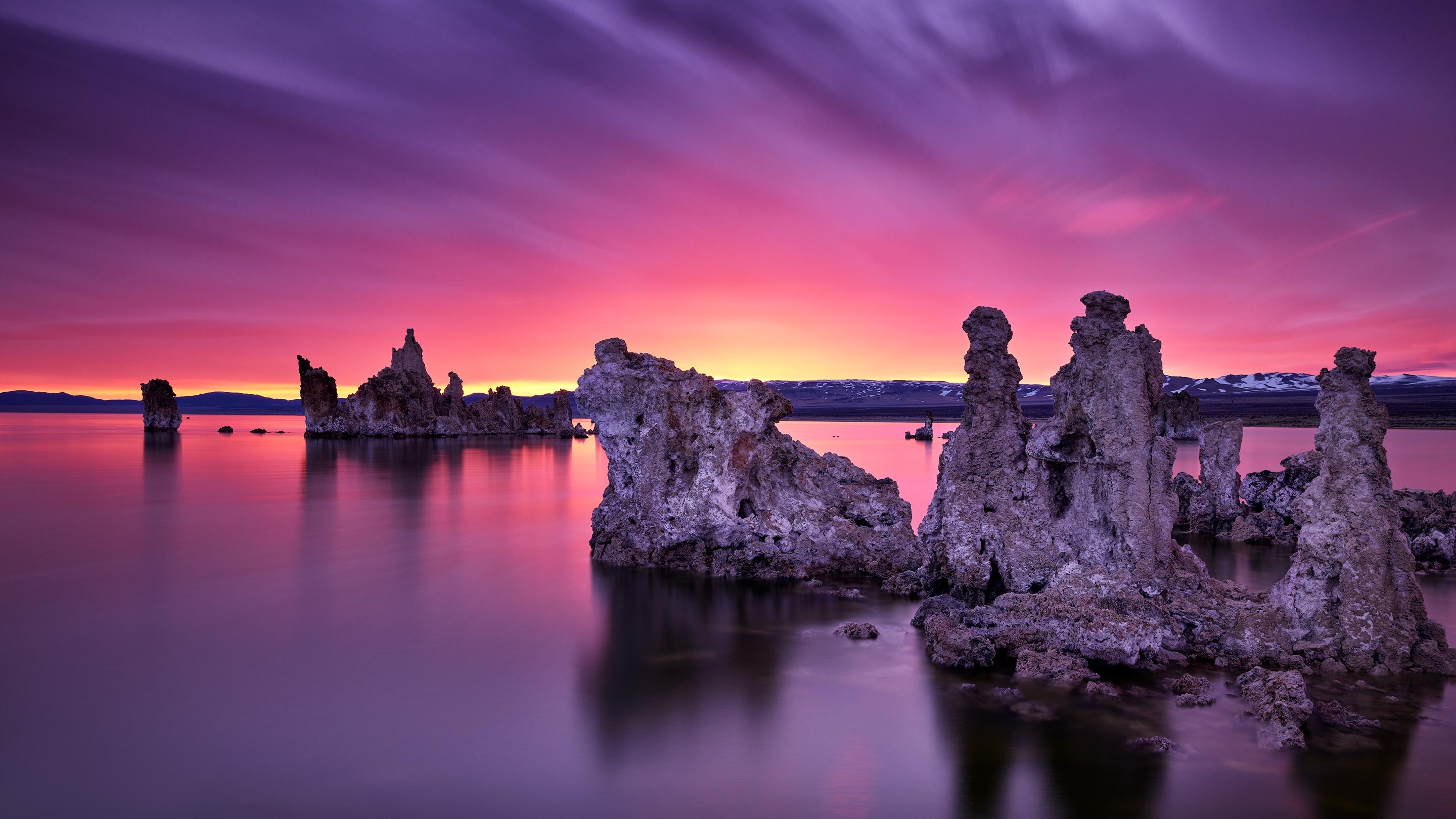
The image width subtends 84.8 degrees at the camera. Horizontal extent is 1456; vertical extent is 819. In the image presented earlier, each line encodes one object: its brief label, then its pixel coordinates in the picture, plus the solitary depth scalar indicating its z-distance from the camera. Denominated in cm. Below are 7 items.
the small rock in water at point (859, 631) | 1270
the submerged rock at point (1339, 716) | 860
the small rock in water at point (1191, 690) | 940
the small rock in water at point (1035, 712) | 910
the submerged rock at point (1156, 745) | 823
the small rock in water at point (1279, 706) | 831
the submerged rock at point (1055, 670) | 1012
